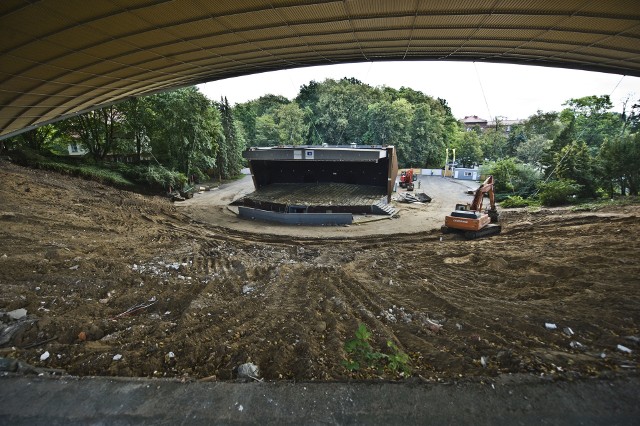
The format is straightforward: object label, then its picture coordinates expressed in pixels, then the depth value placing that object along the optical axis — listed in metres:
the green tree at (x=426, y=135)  37.34
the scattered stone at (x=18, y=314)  4.82
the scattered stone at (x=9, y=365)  3.54
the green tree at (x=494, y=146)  41.78
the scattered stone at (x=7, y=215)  9.37
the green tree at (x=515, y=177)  22.45
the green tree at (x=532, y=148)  32.59
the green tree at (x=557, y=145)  21.61
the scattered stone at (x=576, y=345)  4.12
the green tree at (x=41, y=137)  18.70
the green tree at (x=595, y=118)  30.48
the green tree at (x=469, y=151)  40.62
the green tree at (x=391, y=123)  35.94
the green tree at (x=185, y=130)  22.61
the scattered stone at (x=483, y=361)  3.78
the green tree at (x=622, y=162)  15.75
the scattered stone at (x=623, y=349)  3.89
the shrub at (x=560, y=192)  17.27
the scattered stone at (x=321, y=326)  4.89
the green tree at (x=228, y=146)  31.67
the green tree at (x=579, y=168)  17.77
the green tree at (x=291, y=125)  39.91
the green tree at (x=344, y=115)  37.91
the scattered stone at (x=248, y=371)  3.58
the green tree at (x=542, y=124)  36.18
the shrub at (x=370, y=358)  3.72
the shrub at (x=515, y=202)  18.88
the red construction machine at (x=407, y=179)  26.11
